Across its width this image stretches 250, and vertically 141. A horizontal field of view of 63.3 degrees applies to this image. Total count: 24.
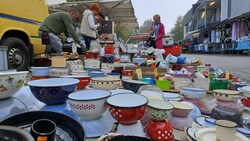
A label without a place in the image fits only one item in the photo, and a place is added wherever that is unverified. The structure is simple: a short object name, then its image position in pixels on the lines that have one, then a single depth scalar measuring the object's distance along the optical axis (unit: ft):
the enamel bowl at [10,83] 2.42
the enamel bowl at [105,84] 3.78
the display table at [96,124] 2.47
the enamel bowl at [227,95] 3.89
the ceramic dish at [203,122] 2.96
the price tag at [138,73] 6.38
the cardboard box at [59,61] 6.09
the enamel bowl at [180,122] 3.05
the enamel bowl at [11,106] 2.41
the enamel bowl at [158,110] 2.51
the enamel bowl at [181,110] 3.08
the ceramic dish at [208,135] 2.39
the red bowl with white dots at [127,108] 2.29
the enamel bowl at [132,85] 4.09
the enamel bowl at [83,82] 3.78
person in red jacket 15.31
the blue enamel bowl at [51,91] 2.58
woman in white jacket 12.24
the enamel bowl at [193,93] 4.00
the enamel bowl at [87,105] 2.46
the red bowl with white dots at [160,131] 2.49
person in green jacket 10.90
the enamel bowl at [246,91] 4.31
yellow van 9.61
